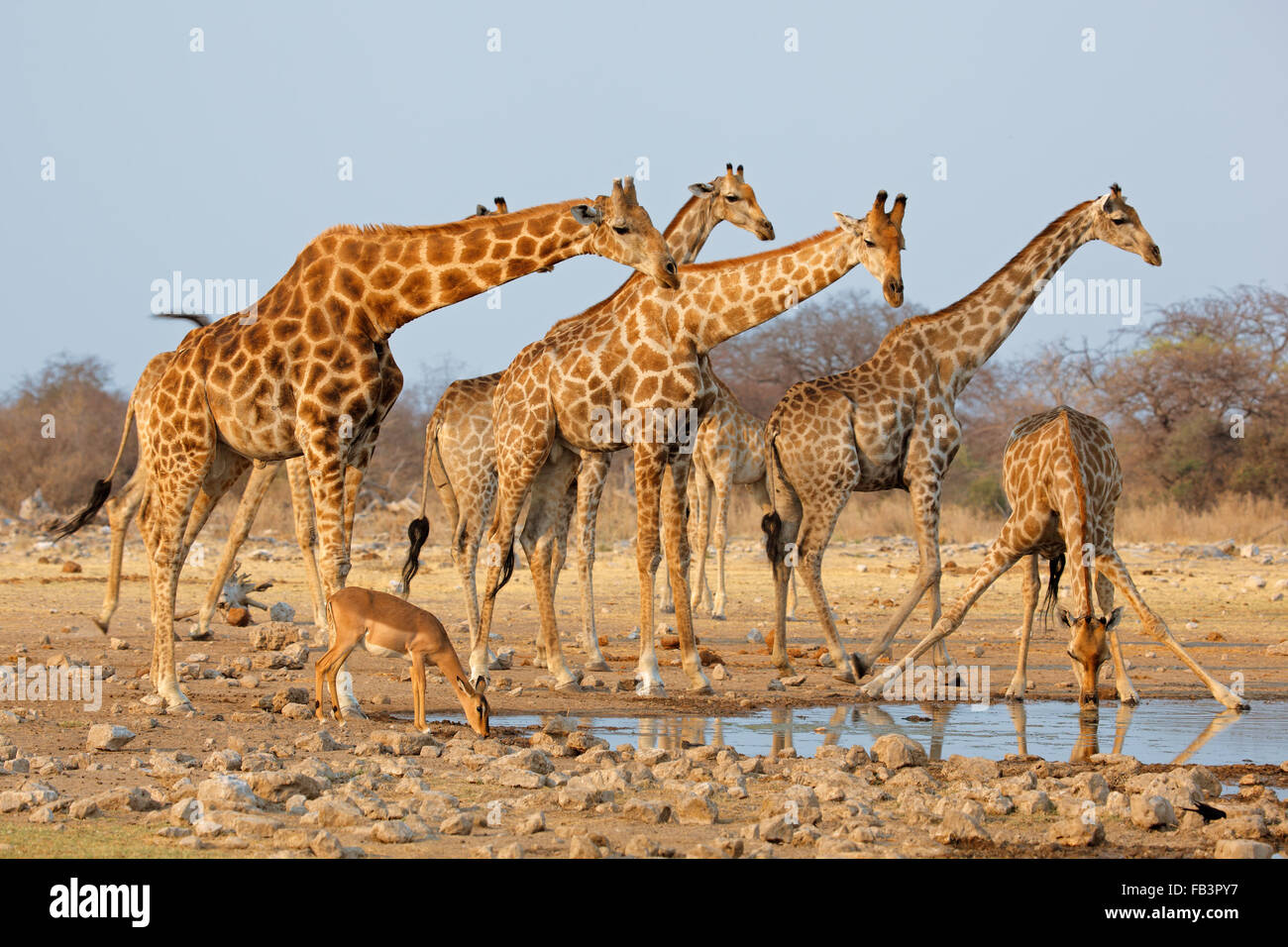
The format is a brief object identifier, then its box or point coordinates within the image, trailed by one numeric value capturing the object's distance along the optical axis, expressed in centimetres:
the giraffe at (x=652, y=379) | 1009
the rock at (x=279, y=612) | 1377
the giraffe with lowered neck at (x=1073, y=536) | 945
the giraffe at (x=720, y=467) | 1577
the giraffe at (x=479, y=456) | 1159
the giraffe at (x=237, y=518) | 1188
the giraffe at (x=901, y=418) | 1124
